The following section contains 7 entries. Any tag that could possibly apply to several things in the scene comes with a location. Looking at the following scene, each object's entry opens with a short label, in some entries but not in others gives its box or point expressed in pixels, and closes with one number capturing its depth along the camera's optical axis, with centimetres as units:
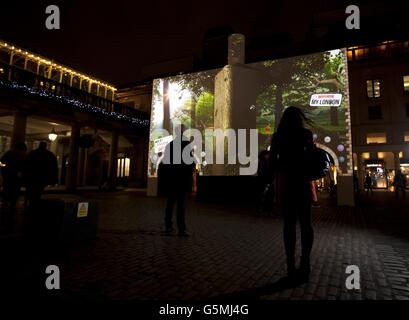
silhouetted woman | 307
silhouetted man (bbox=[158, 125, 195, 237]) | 535
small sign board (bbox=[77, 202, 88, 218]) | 471
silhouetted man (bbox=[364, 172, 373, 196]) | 1988
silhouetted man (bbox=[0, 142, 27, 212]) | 762
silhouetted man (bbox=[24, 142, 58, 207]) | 670
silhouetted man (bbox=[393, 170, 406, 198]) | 1770
